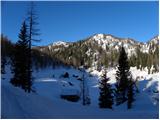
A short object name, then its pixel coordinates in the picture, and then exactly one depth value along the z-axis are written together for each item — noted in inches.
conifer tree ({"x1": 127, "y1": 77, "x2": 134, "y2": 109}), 997.1
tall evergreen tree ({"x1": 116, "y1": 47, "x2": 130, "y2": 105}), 1044.5
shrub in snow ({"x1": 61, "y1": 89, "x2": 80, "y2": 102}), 1413.2
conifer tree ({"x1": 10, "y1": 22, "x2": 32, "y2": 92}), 784.1
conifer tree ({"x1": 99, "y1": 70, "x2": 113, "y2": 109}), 902.2
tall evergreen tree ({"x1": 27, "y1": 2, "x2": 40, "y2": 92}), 761.9
